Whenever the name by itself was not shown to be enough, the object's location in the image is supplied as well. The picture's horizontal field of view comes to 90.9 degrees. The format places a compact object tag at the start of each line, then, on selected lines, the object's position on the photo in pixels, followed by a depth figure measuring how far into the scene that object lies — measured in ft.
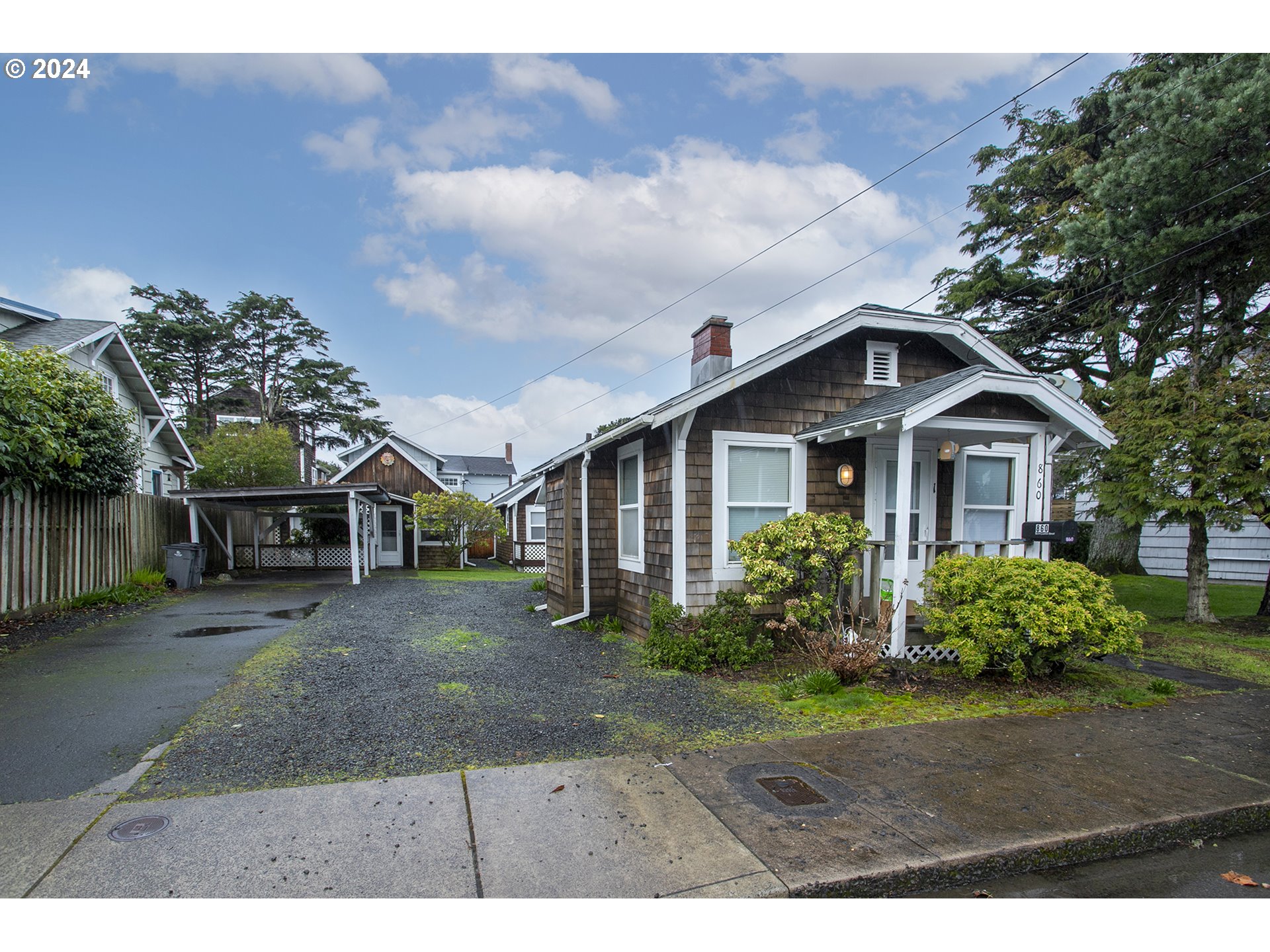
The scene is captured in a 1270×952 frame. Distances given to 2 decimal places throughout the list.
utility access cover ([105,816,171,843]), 10.19
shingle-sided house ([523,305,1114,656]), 23.72
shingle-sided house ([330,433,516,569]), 82.43
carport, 54.19
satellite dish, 27.58
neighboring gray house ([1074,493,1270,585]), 49.93
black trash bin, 46.34
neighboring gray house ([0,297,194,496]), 47.14
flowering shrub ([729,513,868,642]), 22.67
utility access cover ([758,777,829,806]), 11.87
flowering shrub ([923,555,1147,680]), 19.67
